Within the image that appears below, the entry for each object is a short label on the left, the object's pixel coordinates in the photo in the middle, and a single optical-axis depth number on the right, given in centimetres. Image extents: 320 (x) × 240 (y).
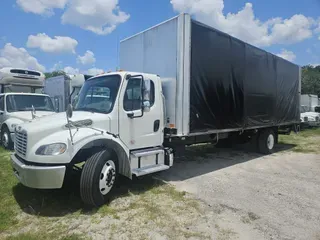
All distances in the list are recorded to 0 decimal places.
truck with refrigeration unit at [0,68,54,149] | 858
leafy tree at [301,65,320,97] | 3838
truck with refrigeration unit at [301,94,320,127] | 1833
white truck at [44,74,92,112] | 1173
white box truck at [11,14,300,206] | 383
